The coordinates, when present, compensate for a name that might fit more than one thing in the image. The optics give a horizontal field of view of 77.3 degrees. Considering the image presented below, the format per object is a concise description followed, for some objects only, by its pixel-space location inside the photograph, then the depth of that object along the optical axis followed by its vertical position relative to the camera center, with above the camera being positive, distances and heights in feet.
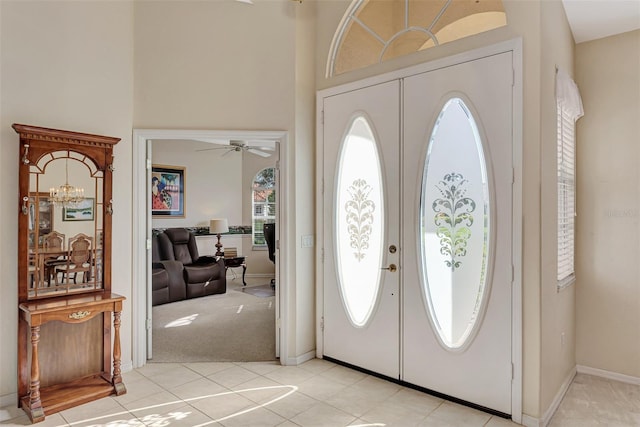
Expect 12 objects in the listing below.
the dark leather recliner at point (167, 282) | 19.47 -3.24
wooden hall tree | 9.27 -1.51
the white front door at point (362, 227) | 10.66 -0.30
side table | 24.18 -2.75
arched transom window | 9.38 +4.95
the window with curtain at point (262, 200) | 28.30 +1.20
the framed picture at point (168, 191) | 24.42 +1.64
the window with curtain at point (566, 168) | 9.82 +1.30
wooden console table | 8.85 -3.58
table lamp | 25.40 -0.64
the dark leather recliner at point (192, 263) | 21.03 -2.57
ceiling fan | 21.67 +4.12
